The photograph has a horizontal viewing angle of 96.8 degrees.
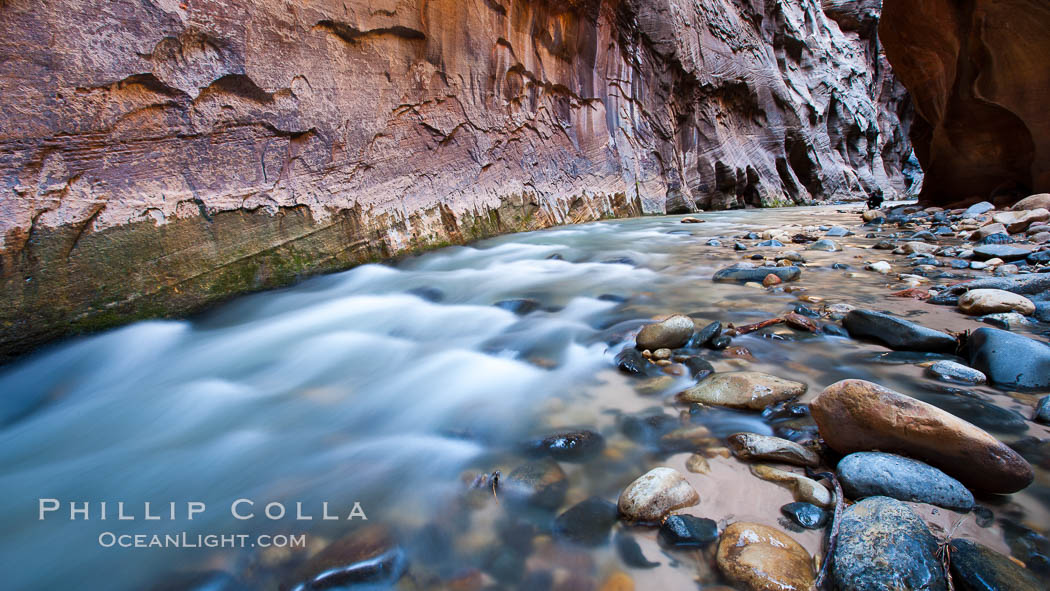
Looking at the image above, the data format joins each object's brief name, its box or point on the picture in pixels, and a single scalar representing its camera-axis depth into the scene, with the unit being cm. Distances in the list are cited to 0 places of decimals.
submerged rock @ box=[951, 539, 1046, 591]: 75
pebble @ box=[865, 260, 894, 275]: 315
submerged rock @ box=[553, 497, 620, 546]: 102
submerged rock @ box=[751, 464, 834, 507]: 103
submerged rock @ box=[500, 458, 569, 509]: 115
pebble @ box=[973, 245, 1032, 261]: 316
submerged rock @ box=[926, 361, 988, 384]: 147
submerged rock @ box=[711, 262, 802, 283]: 298
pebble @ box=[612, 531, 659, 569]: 94
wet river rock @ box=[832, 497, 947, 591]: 78
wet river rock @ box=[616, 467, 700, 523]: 105
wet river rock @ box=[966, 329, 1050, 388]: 142
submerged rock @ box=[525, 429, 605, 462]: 131
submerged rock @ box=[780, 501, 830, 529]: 97
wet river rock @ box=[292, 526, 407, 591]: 96
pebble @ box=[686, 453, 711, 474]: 118
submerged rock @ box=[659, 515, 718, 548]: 97
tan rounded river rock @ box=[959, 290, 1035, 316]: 202
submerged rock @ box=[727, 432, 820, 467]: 116
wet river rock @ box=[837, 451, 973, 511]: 96
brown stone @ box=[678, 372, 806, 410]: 145
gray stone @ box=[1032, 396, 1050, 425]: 121
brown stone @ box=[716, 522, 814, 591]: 85
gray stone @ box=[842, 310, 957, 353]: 172
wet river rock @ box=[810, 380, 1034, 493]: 98
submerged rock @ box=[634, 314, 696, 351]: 193
